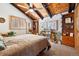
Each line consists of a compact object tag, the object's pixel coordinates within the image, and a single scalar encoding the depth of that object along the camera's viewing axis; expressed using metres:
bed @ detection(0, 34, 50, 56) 0.76
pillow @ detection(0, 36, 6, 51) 0.74
